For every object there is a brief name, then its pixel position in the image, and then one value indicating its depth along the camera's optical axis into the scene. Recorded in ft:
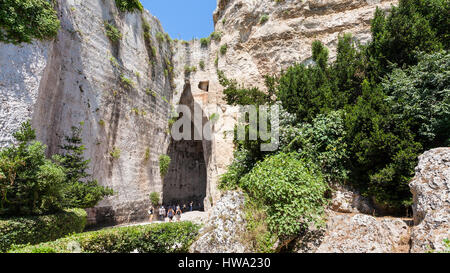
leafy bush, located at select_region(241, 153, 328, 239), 19.90
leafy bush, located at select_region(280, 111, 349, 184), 23.85
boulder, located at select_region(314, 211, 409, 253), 17.17
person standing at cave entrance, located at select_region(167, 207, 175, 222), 49.67
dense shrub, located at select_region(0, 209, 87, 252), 18.73
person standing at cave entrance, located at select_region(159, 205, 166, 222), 51.35
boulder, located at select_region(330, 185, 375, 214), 22.76
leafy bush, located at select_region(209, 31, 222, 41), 57.77
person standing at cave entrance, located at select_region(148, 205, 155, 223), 49.41
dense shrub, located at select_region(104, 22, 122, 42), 43.27
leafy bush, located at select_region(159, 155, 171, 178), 56.54
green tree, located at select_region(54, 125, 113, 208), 28.91
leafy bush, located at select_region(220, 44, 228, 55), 51.57
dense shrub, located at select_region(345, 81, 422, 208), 20.07
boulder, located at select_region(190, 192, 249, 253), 21.04
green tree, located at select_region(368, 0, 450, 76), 24.89
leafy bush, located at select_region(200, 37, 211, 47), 61.78
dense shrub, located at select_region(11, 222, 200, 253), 19.12
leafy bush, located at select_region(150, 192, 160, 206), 51.70
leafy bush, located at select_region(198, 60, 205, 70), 61.82
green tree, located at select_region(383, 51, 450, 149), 20.06
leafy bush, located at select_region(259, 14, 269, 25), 46.24
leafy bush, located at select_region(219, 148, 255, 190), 27.61
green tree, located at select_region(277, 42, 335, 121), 27.32
